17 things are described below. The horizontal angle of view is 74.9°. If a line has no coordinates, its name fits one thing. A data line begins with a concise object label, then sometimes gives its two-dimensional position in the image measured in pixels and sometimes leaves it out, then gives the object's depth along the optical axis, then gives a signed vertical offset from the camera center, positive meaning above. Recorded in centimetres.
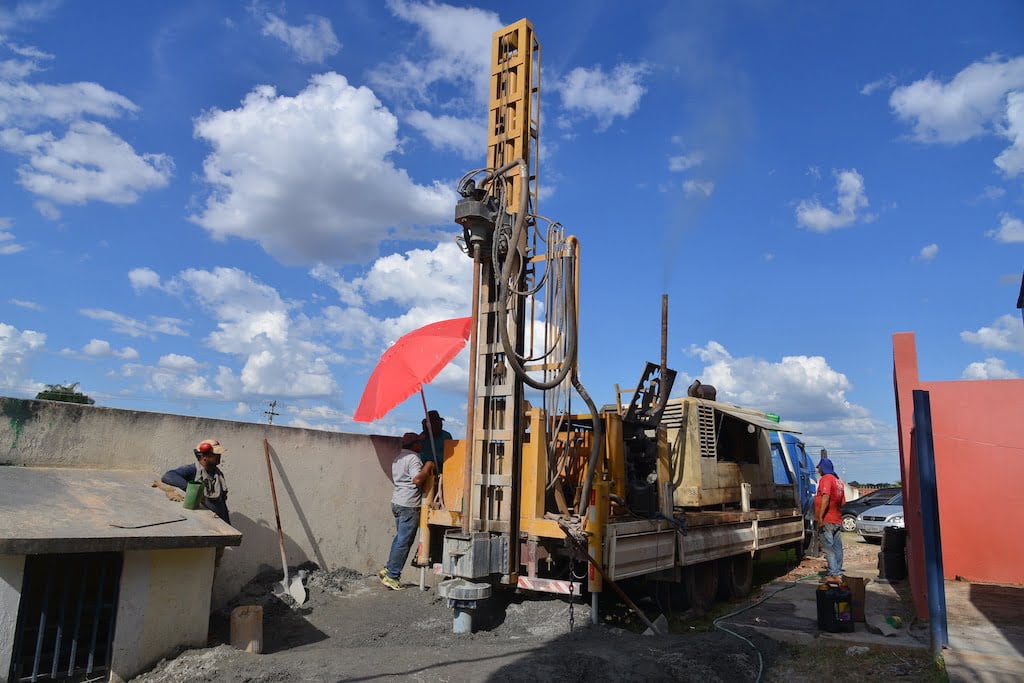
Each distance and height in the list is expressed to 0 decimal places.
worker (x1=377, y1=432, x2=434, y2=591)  742 -49
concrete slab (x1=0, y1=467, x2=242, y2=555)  442 -47
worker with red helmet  617 -21
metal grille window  450 -116
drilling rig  599 +11
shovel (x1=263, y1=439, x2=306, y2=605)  664 -129
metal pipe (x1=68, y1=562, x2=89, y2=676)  460 -113
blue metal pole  575 -47
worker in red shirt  880 -54
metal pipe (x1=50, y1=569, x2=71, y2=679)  451 -117
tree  1728 +157
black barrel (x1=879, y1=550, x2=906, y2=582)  943 -124
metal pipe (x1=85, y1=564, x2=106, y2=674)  469 -115
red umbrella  738 +107
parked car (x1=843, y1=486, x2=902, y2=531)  1686 -75
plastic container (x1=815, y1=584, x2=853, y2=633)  650 -128
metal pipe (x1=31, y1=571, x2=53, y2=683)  441 -118
